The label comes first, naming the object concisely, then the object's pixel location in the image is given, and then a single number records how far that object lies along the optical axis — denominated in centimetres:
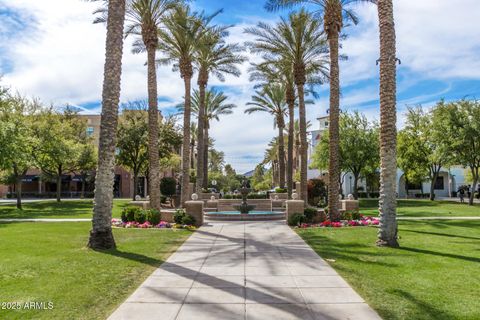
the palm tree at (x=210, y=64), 3146
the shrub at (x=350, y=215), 1928
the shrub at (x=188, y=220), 1795
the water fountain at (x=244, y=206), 2500
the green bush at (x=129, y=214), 1872
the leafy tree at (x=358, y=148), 3609
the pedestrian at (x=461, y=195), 3833
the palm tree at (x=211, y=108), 4559
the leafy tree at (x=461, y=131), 3262
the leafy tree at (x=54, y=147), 3397
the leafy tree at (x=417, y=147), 4012
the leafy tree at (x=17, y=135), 2412
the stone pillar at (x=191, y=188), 3826
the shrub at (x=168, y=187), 3547
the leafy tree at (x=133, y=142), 3691
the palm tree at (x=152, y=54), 2041
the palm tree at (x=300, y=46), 2625
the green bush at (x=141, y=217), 1842
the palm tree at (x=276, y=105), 4159
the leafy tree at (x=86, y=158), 4047
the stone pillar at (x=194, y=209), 1867
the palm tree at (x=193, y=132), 6500
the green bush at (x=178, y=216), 1828
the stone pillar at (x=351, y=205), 2167
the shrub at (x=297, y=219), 1847
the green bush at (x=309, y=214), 1898
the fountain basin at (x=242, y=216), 2262
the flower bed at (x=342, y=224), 1784
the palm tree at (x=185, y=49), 2475
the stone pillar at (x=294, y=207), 1939
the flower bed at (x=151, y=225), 1762
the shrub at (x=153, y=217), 1820
